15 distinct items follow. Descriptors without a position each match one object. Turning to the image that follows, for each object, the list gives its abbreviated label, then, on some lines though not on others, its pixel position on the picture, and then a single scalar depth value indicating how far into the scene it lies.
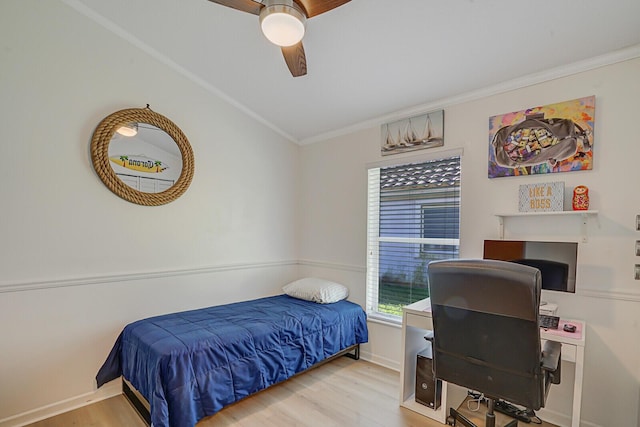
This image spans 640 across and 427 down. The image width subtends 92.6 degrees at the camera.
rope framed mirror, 2.33
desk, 1.72
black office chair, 1.38
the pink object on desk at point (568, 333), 1.70
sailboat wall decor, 2.64
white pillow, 3.01
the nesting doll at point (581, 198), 1.93
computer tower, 2.15
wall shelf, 1.93
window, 2.65
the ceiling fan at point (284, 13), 1.51
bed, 1.79
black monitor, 1.90
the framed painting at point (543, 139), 1.99
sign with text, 2.00
